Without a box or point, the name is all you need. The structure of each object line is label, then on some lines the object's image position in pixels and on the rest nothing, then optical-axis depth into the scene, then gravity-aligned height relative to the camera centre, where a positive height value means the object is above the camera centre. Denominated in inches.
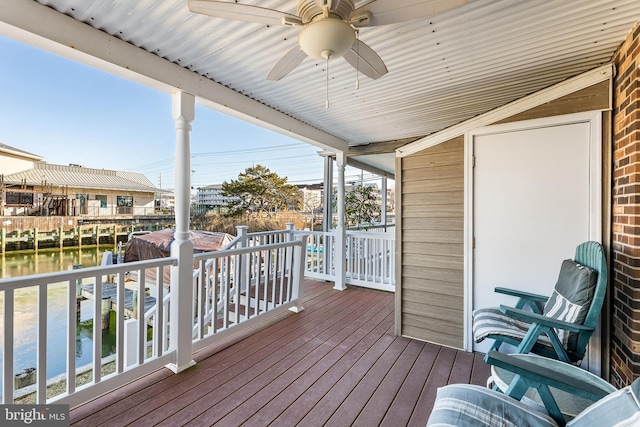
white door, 86.0 +5.0
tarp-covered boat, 226.0 -27.0
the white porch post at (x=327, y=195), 240.2 +16.0
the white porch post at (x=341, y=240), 199.5 -19.2
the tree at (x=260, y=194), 609.9 +43.0
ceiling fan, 50.3 +38.3
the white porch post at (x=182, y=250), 93.4 -12.9
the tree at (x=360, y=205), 303.0 +9.8
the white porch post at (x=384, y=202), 305.0 +13.4
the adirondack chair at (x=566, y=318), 67.1 -26.1
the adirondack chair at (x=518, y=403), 42.4 -33.8
